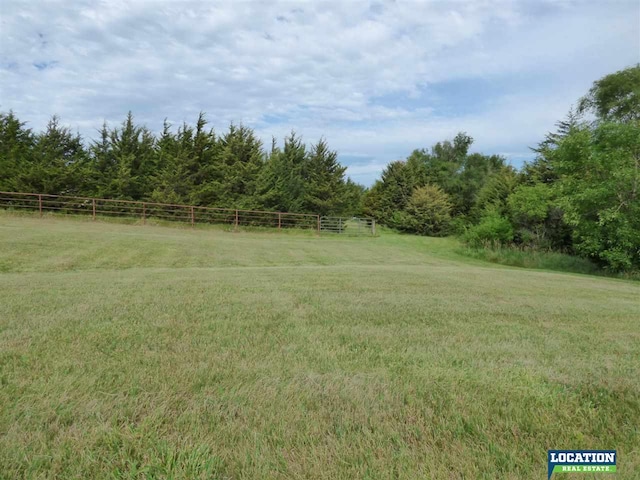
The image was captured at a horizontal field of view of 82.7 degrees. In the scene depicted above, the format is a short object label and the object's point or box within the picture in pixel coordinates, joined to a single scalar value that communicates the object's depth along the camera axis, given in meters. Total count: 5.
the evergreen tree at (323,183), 27.05
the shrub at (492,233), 21.67
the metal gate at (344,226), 25.59
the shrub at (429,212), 30.50
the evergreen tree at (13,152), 20.50
